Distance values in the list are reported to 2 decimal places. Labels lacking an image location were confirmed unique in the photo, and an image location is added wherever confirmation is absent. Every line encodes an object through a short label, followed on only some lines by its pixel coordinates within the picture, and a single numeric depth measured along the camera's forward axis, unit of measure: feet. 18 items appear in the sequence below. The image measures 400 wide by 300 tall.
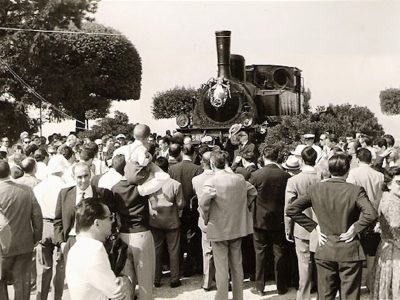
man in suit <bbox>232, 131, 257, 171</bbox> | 32.14
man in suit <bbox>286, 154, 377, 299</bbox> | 15.29
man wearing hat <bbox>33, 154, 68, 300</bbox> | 19.39
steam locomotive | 45.91
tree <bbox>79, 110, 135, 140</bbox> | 64.13
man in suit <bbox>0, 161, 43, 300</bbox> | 17.74
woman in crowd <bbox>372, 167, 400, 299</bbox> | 16.26
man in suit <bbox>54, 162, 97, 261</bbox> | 17.33
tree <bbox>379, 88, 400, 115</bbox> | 136.30
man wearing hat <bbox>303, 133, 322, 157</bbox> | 33.07
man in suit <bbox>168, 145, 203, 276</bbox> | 23.84
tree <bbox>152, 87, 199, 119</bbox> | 147.43
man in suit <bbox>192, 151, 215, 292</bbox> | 21.75
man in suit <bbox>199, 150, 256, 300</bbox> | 19.10
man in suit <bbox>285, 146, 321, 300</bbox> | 19.48
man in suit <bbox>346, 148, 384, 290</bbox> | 21.56
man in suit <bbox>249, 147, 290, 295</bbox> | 21.52
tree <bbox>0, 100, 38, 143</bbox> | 76.13
